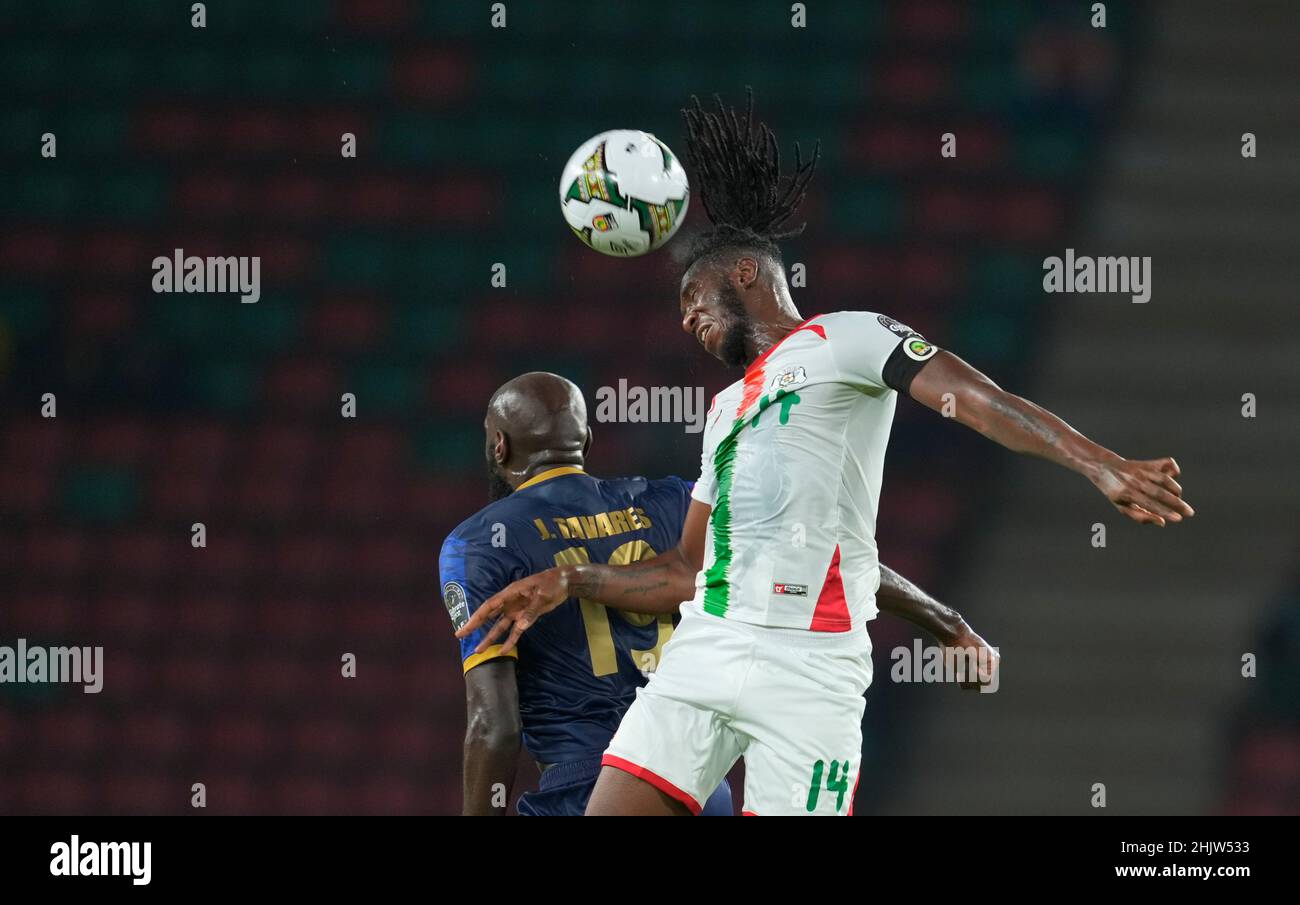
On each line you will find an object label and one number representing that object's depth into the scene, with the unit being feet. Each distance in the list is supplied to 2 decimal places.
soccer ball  25.04
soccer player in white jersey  19.16
